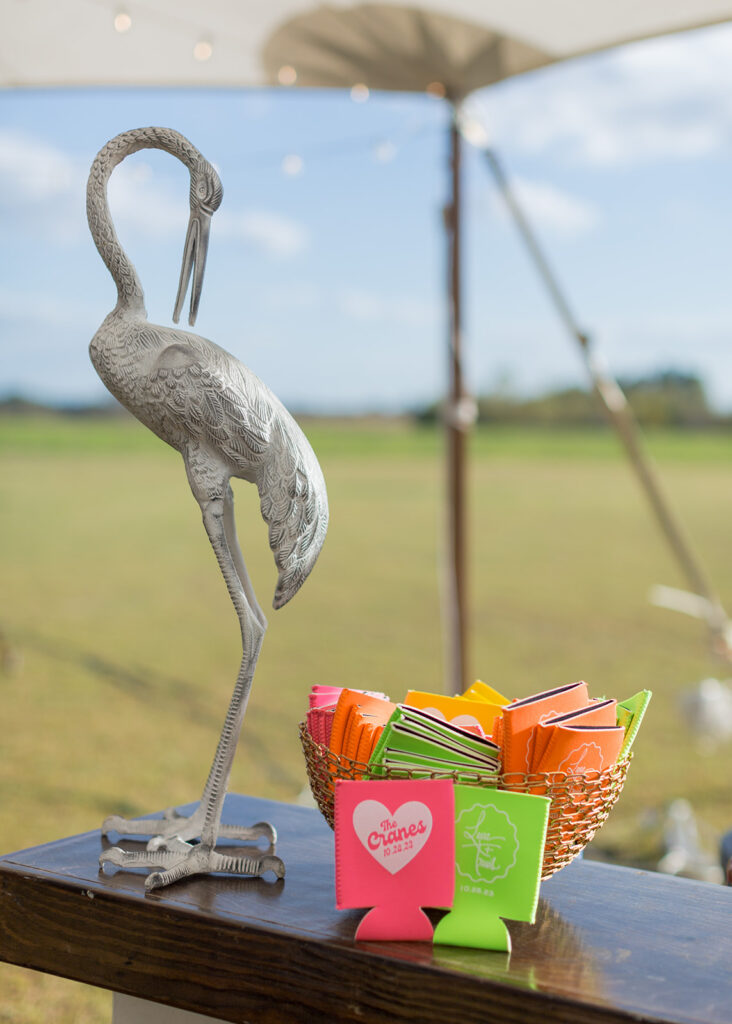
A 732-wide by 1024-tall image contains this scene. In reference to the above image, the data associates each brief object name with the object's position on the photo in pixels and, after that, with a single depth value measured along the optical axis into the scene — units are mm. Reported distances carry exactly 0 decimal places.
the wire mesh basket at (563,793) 803
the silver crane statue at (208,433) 900
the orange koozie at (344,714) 869
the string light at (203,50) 1804
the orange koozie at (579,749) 798
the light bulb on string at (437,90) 1951
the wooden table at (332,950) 704
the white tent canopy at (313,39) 1618
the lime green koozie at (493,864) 755
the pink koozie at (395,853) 764
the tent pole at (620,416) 1959
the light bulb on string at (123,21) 1695
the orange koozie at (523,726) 812
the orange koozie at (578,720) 804
